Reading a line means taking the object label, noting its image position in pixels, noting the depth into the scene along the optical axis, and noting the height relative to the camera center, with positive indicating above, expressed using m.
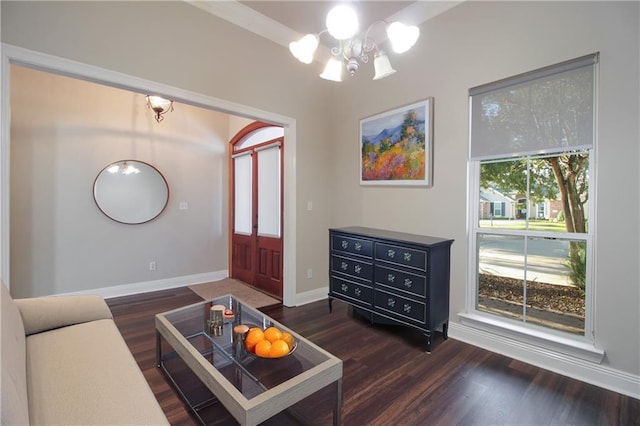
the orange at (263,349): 1.62 -0.78
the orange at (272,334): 1.69 -0.74
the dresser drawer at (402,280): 2.48 -0.63
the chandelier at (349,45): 1.71 +1.12
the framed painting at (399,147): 2.84 +0.70
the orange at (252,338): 1.68 -0.76
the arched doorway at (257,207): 3.98 +0.06
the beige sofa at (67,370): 1.04 -0.74
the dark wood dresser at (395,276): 2.47 -0.63
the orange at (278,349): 1.60 -0.78
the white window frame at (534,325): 2.01 -0.82
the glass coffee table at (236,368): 1.26 -0.84
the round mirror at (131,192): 3.72 +0.26
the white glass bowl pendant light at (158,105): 3.63 +1.38
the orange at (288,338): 1.67 -0.76
